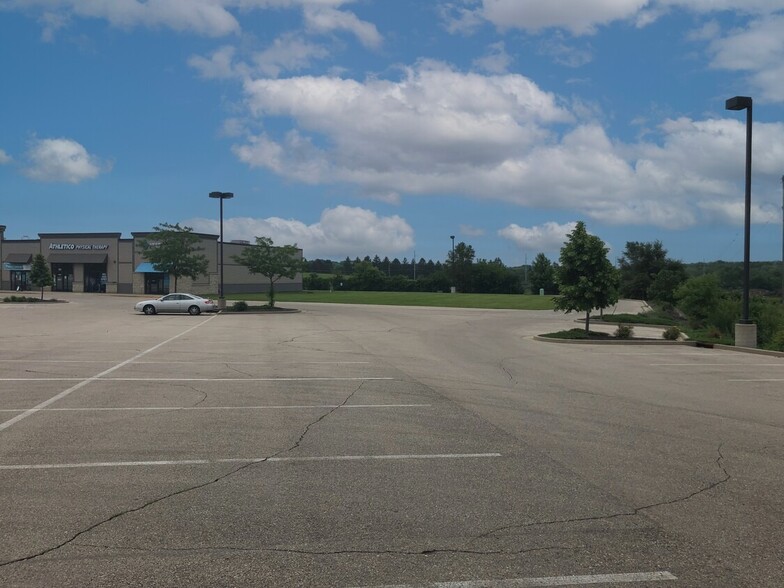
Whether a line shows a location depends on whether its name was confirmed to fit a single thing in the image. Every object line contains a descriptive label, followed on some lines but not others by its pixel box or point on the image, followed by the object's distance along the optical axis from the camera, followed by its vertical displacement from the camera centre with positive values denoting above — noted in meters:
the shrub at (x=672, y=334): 25.00 -1.60
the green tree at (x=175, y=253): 58.91 +2.32
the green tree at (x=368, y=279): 129.12 +0.97
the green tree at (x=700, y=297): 31.83 -0.29
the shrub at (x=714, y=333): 26.34 -1.63
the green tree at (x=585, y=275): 25.88 +0.52
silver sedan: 42.78 -1.49
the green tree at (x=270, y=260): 48.31 +1.57
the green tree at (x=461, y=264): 123.19 +3.96
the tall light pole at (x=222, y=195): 42.25 +5.29
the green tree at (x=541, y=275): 115.47 +2.17
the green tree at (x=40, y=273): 61.90 +0.44
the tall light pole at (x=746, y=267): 22.27 +0.79
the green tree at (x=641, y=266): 83.62 +2.94
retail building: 83.44 +1.78
